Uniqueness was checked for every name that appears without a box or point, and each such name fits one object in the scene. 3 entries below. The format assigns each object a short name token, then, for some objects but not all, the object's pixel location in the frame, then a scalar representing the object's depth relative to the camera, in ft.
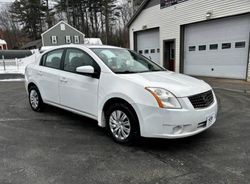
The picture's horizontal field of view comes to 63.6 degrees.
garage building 30.63
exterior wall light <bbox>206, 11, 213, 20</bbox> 33.27
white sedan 9.25
